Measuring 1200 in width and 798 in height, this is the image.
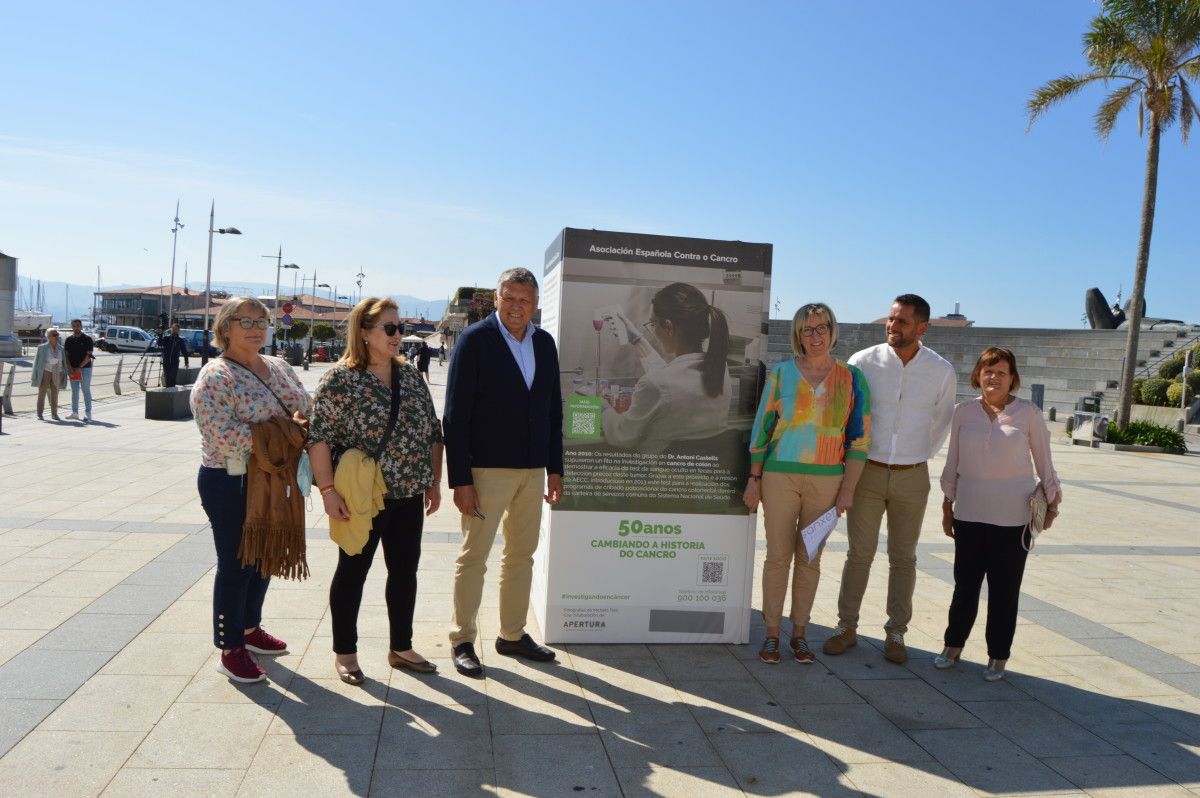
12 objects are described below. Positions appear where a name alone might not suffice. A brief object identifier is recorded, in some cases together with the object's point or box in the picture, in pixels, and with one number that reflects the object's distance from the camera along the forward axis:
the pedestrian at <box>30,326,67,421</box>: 14.50
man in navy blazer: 4.11
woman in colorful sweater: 4.35
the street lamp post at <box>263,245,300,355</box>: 53.74
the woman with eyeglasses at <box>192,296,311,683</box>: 3.68
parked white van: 47.75
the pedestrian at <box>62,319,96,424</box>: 14.80
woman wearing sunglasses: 3.76
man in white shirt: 4.50
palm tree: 17.22
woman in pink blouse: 4.36
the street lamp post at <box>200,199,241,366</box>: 30.20
